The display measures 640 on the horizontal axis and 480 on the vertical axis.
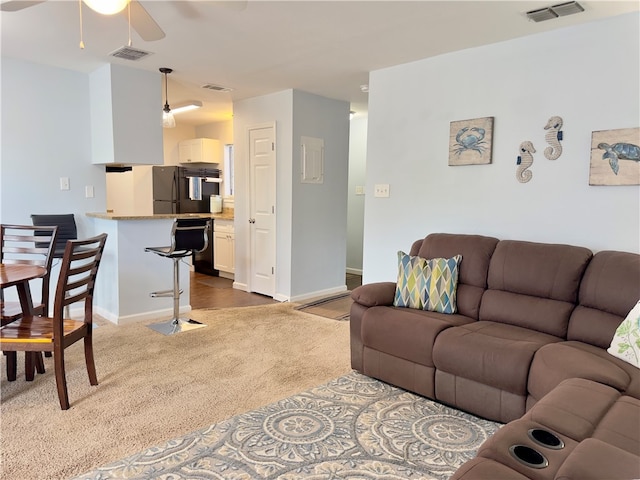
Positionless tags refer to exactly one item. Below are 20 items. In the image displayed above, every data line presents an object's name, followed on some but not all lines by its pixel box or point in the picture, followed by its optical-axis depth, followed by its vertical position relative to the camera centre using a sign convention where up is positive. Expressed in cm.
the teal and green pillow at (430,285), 295 -60
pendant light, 461 +82
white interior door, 512 -16
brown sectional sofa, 213 -78
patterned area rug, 195 -123
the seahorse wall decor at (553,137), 302 +43
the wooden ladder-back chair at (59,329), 240 -79
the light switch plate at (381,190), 404 +7
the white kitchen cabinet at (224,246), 615 -72
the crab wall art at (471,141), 337 +45
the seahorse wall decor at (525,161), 317 +28
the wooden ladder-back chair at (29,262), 275 -50
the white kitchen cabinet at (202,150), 705 +74
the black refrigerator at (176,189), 667 +11
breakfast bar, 405 -73
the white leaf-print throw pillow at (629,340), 211 -70
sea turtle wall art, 271 +27
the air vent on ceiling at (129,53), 351 +118
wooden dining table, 256 -64
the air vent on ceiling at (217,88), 469 +119
